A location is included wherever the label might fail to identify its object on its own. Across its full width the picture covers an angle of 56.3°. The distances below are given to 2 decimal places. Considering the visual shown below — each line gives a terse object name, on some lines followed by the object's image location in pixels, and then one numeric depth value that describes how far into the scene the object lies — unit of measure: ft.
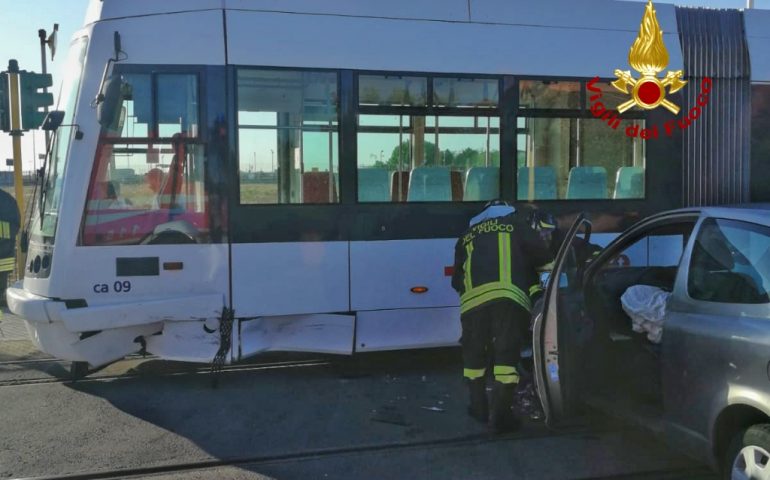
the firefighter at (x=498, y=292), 17.13
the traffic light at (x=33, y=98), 31.30
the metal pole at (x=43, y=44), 48.62
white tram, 19.74
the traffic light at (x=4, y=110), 30.37
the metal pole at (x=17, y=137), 32.14
